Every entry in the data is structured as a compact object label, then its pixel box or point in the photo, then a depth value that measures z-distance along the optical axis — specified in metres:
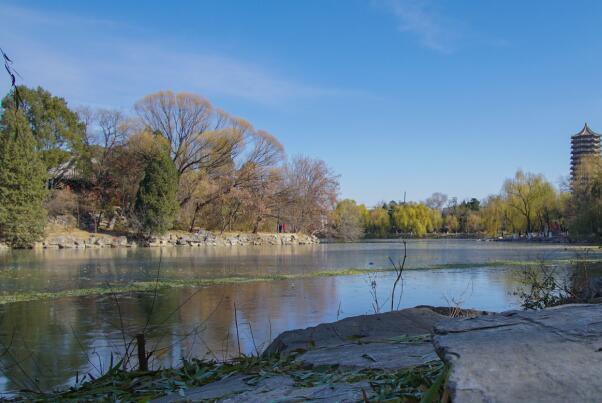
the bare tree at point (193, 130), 44.41
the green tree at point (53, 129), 39.09
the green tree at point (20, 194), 31.83
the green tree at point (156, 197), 38.53
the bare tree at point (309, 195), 52.38
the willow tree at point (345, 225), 58.78
